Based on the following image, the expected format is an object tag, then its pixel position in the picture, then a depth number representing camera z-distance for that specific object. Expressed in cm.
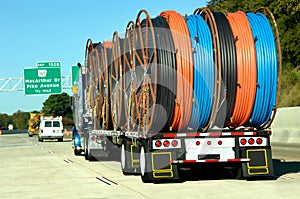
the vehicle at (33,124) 7825
